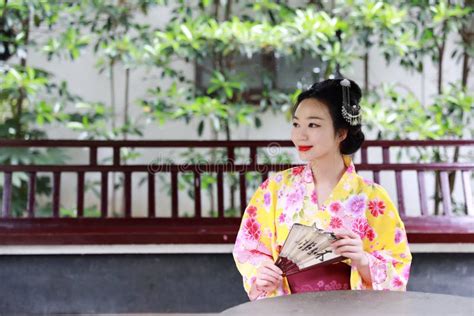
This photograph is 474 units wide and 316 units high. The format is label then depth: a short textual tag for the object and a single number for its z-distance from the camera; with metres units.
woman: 3.20
